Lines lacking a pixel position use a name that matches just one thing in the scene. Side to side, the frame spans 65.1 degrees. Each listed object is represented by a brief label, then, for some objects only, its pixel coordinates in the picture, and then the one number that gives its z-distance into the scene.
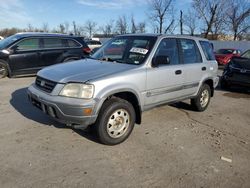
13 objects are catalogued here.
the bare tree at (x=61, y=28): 53.14
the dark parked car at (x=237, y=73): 6.55
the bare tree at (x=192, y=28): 38.77
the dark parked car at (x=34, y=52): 7.07
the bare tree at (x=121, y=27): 45.81
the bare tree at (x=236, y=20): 36.56
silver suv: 2.86
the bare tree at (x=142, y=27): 42.20
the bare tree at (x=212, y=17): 33.75
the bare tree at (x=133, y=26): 43.05
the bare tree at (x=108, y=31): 50.38
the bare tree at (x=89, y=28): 54.15
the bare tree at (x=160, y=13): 37.29
